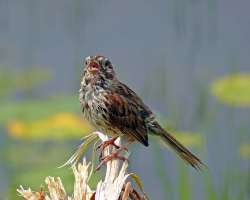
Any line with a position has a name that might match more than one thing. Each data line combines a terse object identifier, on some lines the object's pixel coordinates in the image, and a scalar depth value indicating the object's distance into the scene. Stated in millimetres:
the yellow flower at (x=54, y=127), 9109
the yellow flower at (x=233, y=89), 9211
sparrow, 4902
